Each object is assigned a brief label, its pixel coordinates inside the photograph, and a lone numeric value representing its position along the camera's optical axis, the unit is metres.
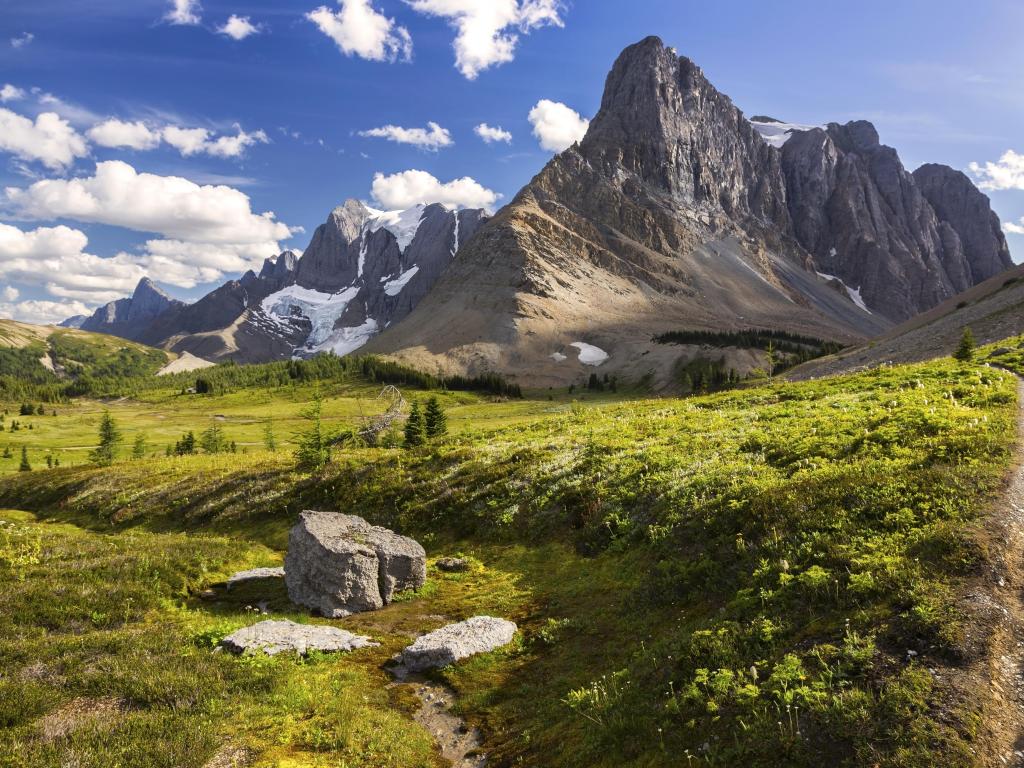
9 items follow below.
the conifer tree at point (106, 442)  93.62
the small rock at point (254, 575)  20.05
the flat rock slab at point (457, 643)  13.48
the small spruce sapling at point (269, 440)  100.07
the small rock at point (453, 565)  20.53
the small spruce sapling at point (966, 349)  35.00
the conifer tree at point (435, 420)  61.89
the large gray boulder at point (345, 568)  17.38
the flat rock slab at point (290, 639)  13.22
